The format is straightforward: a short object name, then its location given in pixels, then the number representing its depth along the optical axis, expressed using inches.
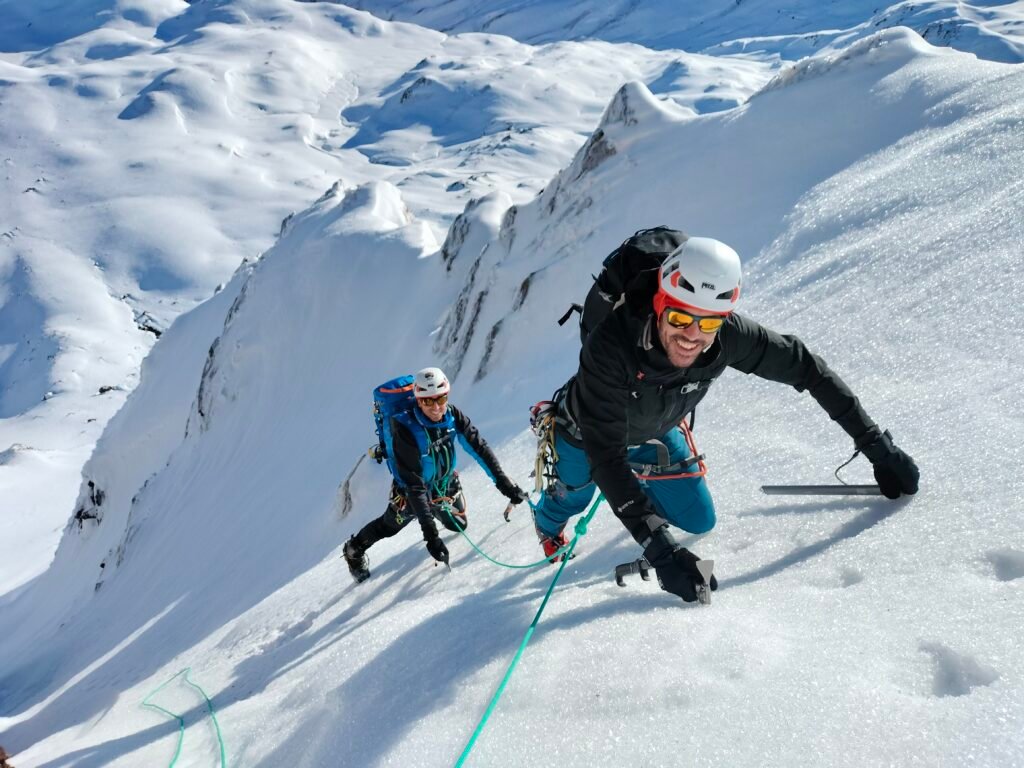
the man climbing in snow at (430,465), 278.8
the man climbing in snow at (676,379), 146.0
